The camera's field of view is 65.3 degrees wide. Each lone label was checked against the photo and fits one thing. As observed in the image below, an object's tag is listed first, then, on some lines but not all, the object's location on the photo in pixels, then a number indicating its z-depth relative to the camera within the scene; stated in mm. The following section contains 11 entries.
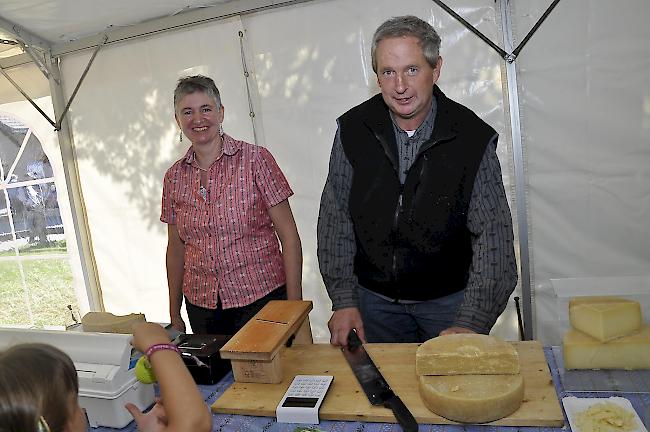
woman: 2207
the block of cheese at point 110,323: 1698
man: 1723
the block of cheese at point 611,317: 1307
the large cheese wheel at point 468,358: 1247
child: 913
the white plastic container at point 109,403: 1349
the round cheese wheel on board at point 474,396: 1161
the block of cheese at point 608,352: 1299
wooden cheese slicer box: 1438
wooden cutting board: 1216
